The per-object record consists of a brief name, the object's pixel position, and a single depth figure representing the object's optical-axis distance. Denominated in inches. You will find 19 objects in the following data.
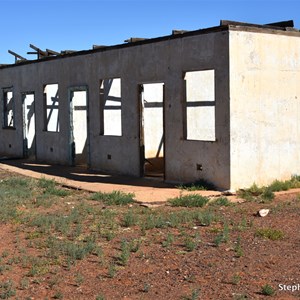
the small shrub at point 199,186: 479.9
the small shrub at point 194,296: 217.9
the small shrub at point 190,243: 290.2
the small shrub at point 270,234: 310.3
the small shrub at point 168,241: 298.8
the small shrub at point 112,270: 249.8
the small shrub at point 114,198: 430.0
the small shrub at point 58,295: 222.8
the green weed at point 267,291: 221.3
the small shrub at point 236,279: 235.8
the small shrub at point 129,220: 351.7
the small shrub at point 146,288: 230.4
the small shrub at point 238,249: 276.4
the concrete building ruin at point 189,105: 468.4
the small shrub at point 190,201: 413.1
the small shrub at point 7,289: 224.7
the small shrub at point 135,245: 290.7
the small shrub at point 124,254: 269.8
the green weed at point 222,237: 298.8
